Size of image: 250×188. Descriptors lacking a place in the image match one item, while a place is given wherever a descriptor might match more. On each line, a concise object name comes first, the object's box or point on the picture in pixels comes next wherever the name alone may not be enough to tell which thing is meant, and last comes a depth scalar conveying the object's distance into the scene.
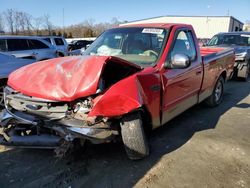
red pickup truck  2.13
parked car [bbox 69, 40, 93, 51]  15.78
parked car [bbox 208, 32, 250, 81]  6.74
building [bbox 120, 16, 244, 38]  26.10
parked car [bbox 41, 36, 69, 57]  11.18
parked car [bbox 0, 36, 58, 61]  7.27
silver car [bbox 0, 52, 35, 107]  3.73
